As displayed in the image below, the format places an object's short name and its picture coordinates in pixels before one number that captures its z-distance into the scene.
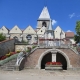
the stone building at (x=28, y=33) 27.17
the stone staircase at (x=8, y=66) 8.51
